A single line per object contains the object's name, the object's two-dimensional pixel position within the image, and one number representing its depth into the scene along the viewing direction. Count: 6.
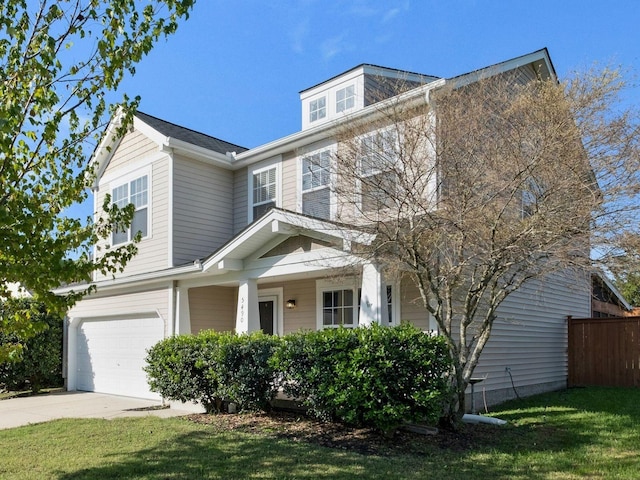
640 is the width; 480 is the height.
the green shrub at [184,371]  9.90
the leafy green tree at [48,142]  5.35
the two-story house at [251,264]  10.01
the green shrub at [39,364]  15.06
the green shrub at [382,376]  7.28
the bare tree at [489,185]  7.40
